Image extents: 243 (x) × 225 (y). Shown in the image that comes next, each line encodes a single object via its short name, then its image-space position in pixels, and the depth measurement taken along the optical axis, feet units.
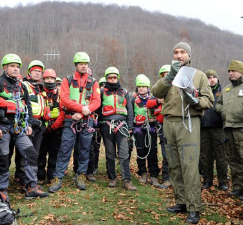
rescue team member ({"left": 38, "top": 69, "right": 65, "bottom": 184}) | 23.26
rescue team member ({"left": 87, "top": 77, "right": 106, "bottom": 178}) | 24.84
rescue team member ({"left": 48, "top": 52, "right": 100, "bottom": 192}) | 21.02
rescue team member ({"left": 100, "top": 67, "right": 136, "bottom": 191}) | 22.38
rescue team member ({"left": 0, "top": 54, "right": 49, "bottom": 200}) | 18.11
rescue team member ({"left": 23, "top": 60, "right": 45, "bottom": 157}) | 21.27
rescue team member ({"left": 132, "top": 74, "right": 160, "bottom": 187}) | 24.26
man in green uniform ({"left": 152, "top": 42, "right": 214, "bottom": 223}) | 15.85
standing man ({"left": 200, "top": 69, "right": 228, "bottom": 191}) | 22.86
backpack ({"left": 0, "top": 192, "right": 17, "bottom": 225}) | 12.99
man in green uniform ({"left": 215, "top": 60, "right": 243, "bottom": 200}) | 20.26
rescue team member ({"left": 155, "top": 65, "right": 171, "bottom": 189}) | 23.45
